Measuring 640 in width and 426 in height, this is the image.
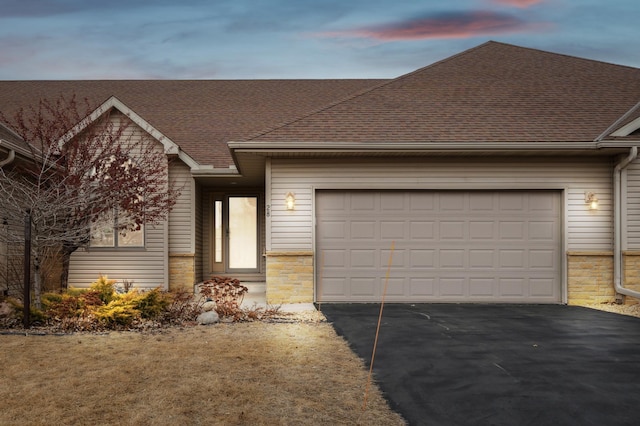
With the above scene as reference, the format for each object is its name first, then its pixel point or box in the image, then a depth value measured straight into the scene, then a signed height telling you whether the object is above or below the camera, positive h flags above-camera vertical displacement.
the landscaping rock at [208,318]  8.18 -1.72
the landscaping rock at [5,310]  7.87 -1.53
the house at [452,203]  10.19 +0.22
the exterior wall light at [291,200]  10.36 +0.27
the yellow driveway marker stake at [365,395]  4.23 -1.61
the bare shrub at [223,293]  8.84 -1.50
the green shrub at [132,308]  7.76 -1.52
